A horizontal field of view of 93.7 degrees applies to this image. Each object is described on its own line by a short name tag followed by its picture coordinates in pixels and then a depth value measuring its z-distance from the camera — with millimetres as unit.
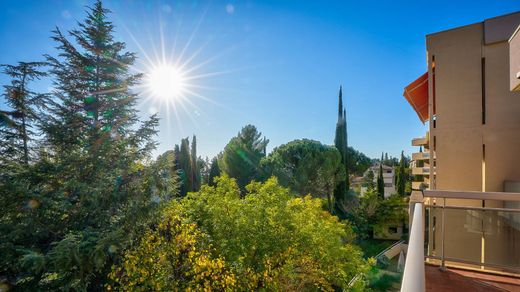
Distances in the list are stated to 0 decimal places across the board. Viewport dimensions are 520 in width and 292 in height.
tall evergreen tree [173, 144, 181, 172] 25981
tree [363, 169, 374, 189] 31792
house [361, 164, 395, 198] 39525
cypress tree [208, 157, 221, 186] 28406
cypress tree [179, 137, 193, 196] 25375
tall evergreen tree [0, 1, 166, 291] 5898
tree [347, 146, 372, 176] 35662
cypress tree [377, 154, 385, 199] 23694
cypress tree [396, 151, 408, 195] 24845
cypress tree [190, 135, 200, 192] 26172
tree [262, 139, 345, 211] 23109
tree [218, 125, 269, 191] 25906
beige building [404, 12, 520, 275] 7008
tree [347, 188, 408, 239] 19672
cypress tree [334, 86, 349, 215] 22542
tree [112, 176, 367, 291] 5672
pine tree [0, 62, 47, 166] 7867
